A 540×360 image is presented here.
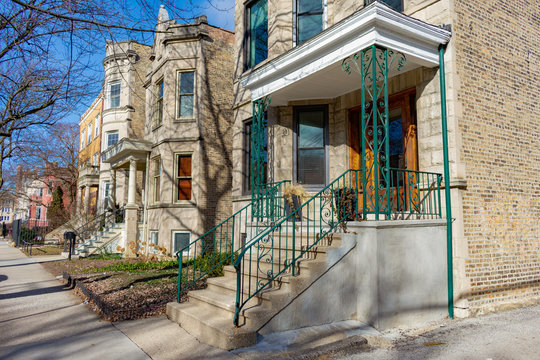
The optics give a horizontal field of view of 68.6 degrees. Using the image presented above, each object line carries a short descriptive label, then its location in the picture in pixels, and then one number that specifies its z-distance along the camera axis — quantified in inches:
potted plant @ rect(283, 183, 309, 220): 301.1
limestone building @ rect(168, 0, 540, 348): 219.8
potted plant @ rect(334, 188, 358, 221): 254.5
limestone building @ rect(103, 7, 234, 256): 548.1
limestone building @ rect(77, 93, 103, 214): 984.3
